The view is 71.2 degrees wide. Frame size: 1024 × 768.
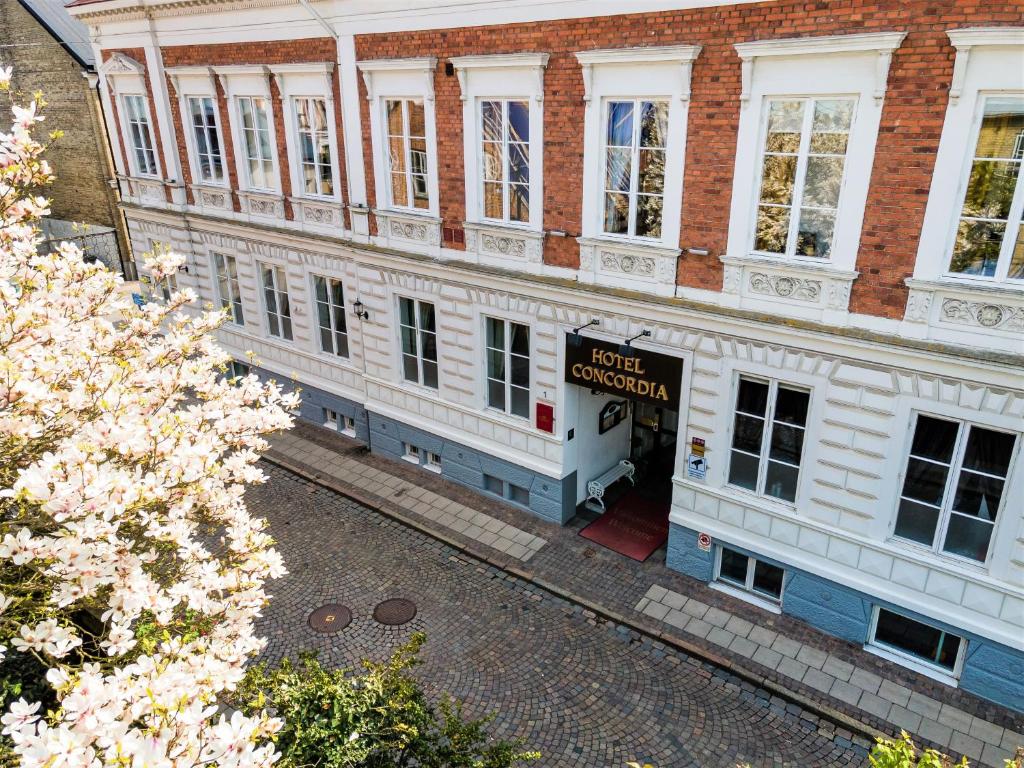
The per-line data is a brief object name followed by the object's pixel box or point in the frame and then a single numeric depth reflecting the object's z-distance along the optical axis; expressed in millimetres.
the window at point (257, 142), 17016
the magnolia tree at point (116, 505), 4473
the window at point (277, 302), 18594
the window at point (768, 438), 11062
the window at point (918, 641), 10664
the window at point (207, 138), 18281
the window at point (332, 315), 17461
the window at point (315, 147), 15914
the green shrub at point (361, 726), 6477
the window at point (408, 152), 14164
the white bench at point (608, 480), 14891
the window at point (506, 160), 12734
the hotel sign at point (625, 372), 12078
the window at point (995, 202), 8508
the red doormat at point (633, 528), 13914
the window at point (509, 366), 14172
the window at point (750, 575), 12211
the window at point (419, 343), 15609
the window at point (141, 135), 20109
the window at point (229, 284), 19797
